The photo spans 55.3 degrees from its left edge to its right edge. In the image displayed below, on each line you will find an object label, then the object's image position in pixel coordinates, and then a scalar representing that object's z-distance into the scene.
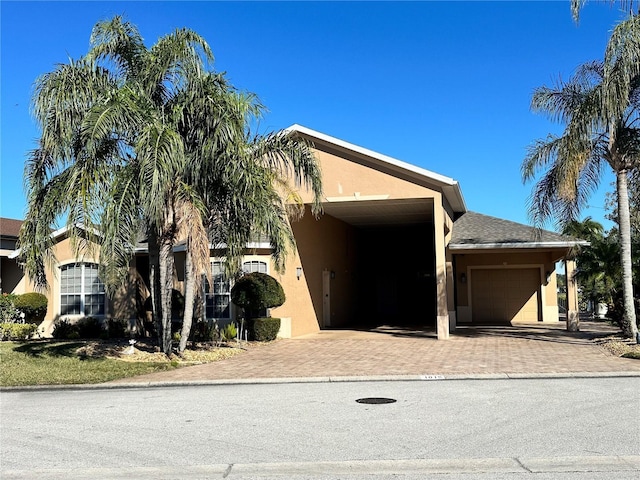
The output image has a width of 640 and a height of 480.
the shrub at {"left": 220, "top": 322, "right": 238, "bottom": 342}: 18.78
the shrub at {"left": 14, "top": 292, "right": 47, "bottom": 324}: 21.48
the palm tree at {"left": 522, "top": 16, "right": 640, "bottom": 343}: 14.84
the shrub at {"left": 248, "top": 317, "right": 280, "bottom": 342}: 18.89
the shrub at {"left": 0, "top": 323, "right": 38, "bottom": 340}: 20.59
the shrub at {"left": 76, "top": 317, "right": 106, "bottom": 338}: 21.05
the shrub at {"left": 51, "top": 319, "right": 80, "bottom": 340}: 20.70
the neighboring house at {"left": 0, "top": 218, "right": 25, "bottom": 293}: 23.55
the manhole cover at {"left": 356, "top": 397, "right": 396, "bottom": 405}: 9.30
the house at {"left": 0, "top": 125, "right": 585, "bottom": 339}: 19.59
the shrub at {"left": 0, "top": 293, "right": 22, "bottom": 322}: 21.48
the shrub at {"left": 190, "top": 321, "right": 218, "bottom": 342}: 18.81
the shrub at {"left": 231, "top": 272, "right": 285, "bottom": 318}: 18.36
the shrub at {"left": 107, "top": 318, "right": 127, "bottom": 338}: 20.98
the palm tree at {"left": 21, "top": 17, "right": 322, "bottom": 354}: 12.76
